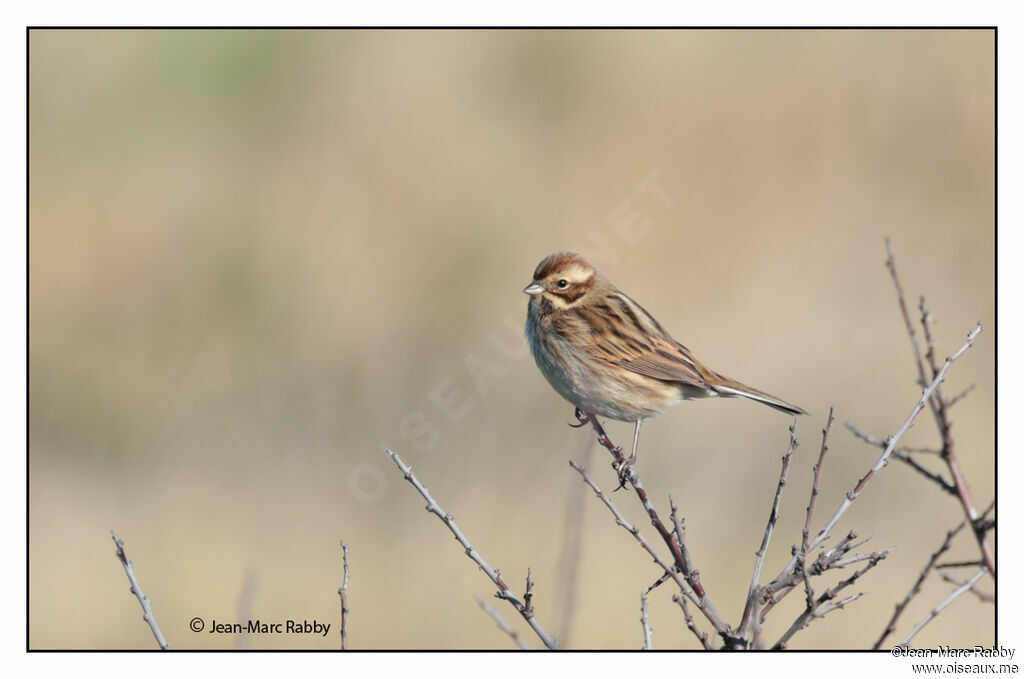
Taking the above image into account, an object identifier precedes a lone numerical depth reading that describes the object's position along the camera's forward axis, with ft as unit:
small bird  35.94
